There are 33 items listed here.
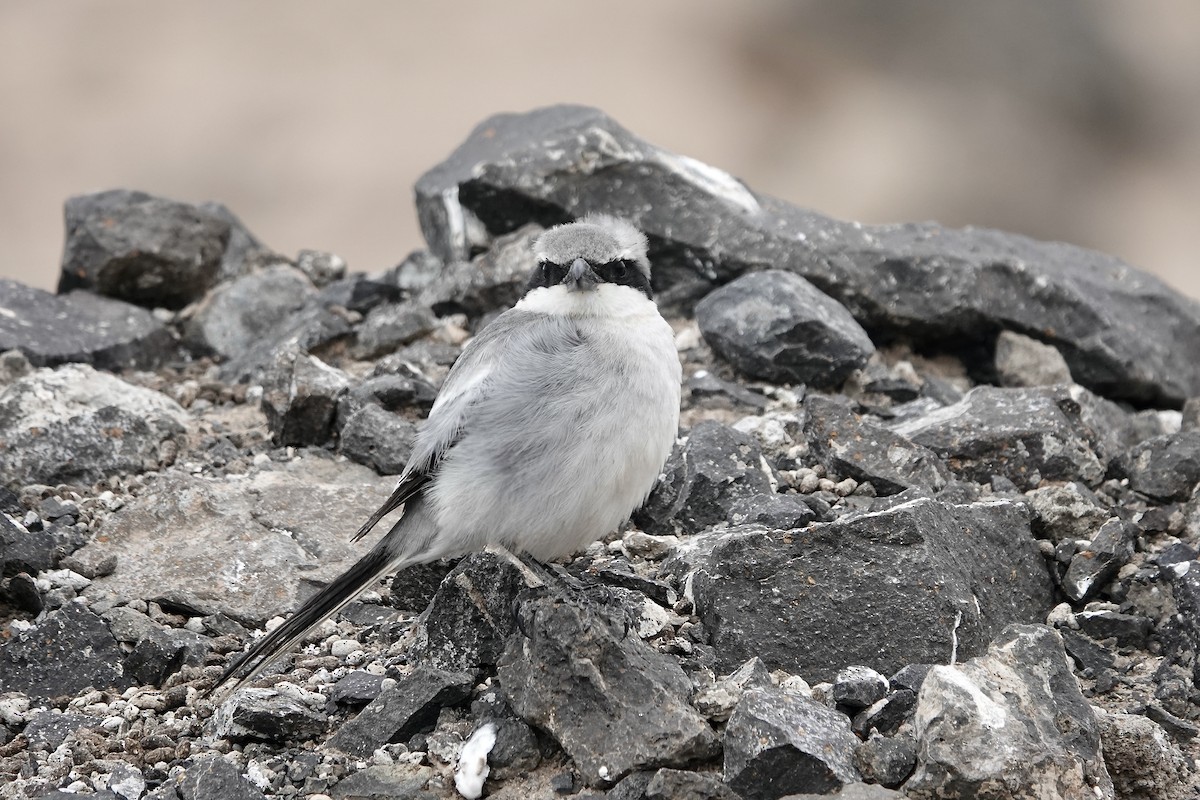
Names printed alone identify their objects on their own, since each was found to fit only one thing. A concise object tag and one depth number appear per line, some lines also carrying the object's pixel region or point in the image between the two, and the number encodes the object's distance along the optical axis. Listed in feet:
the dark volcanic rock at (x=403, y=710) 23.61
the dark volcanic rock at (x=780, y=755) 20.42
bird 26.66
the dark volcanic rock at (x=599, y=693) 21.49
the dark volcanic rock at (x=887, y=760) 20.75
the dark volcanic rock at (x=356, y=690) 25.03
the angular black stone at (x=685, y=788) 20.27
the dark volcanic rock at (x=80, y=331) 40.78
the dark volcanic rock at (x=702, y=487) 31.30
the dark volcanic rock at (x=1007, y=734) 20.12
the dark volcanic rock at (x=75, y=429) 33.65
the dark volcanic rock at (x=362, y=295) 45.91
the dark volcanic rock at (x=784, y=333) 37.76
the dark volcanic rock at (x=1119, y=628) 26.86
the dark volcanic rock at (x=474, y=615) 25.48
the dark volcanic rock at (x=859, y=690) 22.95
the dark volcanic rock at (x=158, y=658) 26.96
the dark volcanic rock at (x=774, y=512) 29.27
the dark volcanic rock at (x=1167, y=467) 31.91
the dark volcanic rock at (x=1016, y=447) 32.58
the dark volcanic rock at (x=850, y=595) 25.27
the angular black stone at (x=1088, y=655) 26.17
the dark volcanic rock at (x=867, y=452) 31.12
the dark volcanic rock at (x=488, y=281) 42.39
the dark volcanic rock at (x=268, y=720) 23.89
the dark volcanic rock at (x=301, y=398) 35.68
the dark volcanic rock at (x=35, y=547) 29.09
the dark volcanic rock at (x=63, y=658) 26.66
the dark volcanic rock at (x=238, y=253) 49.14
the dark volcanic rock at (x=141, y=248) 45.60
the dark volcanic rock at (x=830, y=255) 41.47
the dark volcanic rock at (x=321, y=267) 49.98
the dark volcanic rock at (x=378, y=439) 34.58
